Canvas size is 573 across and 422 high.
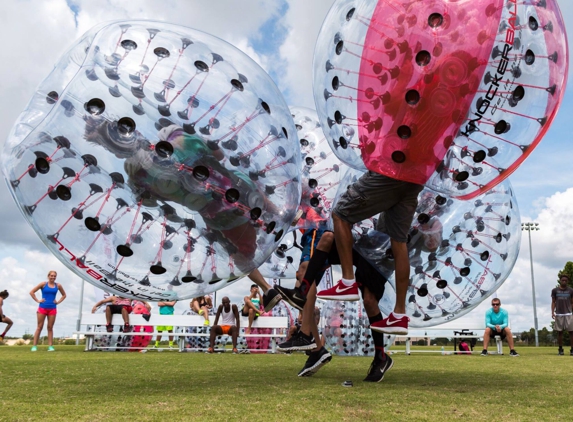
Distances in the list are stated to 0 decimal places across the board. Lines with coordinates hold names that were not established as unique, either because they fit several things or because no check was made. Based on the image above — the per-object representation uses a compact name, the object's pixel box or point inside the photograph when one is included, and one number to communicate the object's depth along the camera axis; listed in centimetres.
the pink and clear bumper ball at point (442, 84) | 354
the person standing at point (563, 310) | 1216
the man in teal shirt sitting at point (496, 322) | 1247
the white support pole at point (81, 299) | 2458
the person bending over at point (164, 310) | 1362
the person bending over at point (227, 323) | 1185
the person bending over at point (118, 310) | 1223
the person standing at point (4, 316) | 1439
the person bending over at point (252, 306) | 1238
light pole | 3491
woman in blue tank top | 1169
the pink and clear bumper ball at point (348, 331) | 948
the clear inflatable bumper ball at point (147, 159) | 353
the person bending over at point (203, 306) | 1260
